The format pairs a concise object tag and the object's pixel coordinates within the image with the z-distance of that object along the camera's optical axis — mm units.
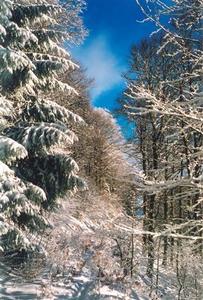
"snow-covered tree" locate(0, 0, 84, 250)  11594
